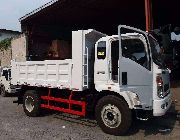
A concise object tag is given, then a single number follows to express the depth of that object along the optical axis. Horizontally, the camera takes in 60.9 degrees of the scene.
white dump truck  3.96
